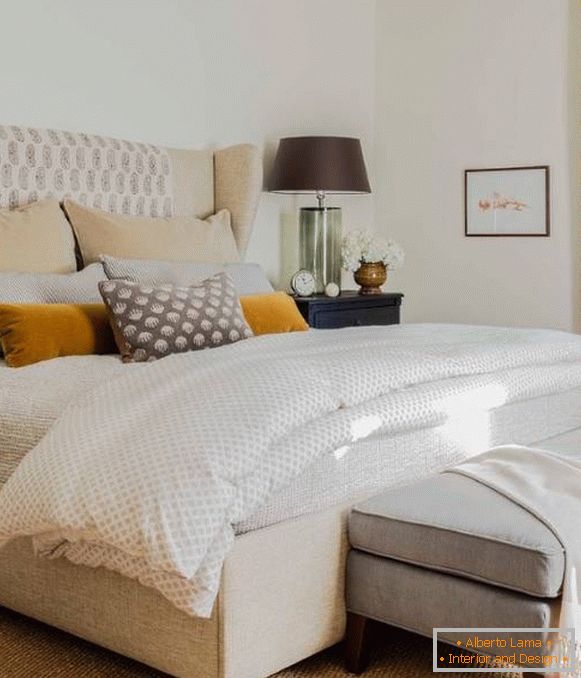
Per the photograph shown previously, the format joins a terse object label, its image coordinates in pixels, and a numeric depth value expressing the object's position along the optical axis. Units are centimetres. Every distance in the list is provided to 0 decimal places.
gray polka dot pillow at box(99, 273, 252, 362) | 299
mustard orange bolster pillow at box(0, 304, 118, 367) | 293
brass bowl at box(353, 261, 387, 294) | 509
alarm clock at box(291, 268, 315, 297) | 485
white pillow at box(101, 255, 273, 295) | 348
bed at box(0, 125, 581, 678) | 206
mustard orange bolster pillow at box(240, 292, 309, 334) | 359
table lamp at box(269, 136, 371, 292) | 482
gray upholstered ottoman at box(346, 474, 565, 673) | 197
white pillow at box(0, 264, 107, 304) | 313
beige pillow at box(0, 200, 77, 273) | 341
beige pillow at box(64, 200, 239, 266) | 371
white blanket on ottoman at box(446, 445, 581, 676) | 196
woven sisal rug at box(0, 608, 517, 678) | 228
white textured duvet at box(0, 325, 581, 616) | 191
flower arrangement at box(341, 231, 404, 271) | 503
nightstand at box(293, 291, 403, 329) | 465
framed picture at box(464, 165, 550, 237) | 521
